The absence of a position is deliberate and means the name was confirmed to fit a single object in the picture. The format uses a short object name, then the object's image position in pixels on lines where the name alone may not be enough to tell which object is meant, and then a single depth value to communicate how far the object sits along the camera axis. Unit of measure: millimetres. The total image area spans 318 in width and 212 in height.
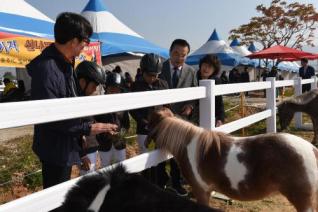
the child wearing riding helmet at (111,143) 2611
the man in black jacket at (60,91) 1517
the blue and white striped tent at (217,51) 18416
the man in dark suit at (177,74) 2946
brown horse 5378
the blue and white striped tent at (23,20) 6531
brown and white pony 1971
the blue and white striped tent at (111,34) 9066
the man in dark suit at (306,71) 8932
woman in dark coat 3176
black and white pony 1109
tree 23311
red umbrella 11917
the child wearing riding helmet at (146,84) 2539
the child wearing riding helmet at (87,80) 2089
